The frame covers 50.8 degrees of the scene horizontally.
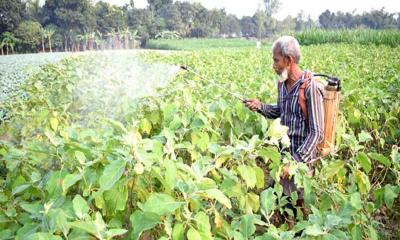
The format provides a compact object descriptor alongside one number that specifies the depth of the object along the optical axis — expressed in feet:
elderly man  7.20
